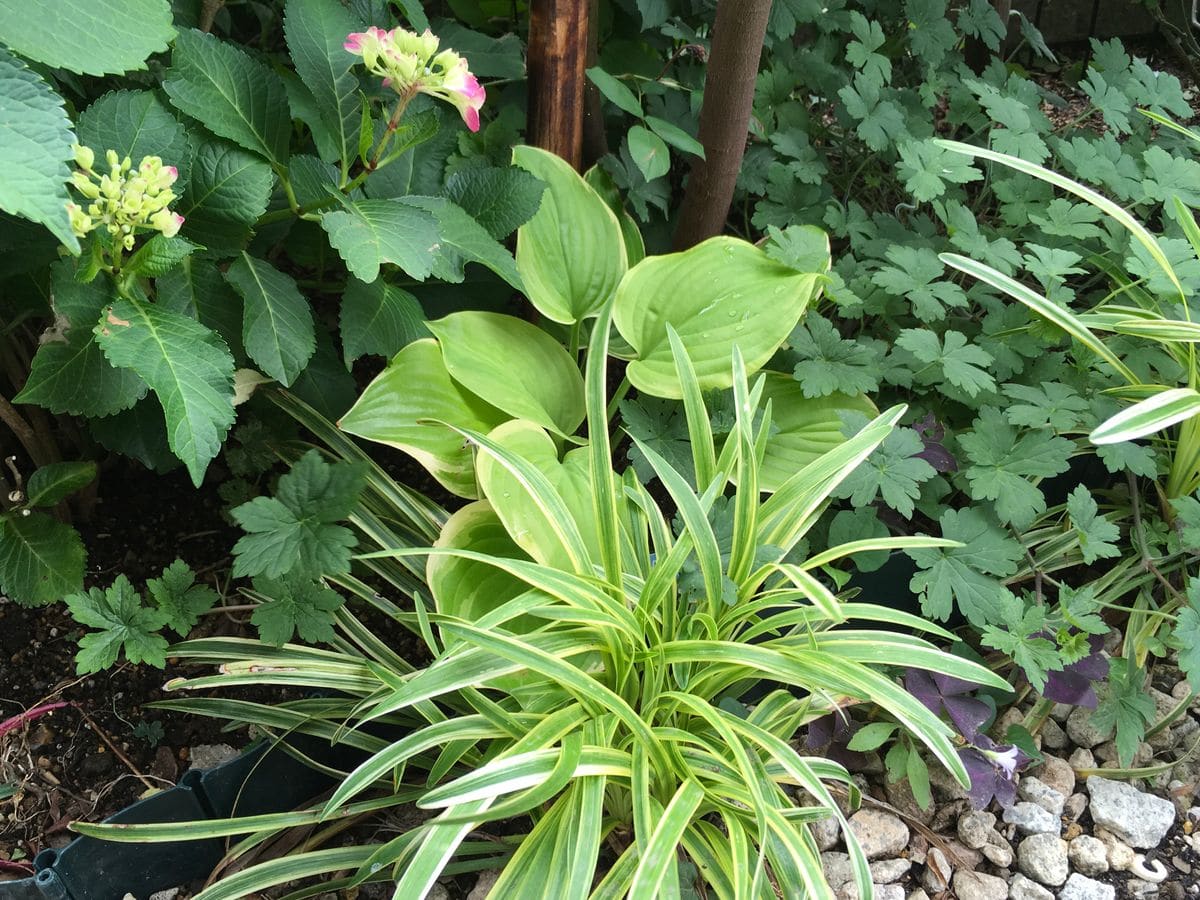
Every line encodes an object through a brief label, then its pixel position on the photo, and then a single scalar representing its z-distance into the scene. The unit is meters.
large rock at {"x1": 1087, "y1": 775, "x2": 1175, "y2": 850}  1.24
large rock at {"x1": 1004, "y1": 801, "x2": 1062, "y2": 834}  1.25
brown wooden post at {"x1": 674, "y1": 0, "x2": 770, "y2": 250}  1.34
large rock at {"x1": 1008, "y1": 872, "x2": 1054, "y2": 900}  1.19
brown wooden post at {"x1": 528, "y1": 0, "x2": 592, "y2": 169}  1.31
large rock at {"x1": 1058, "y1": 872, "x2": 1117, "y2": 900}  1.18
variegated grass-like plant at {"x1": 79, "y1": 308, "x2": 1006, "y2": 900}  0.95
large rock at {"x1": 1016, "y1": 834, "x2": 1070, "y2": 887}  1.20
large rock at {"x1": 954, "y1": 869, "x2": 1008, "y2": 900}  1.19
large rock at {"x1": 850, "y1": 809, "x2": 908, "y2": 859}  1.22
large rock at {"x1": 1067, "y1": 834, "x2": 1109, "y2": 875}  1.21
